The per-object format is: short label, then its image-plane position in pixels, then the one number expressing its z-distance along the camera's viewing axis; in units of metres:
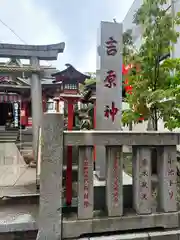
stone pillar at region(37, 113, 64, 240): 2.50
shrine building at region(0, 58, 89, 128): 6.36
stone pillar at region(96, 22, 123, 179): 4.19
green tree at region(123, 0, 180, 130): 3.92
